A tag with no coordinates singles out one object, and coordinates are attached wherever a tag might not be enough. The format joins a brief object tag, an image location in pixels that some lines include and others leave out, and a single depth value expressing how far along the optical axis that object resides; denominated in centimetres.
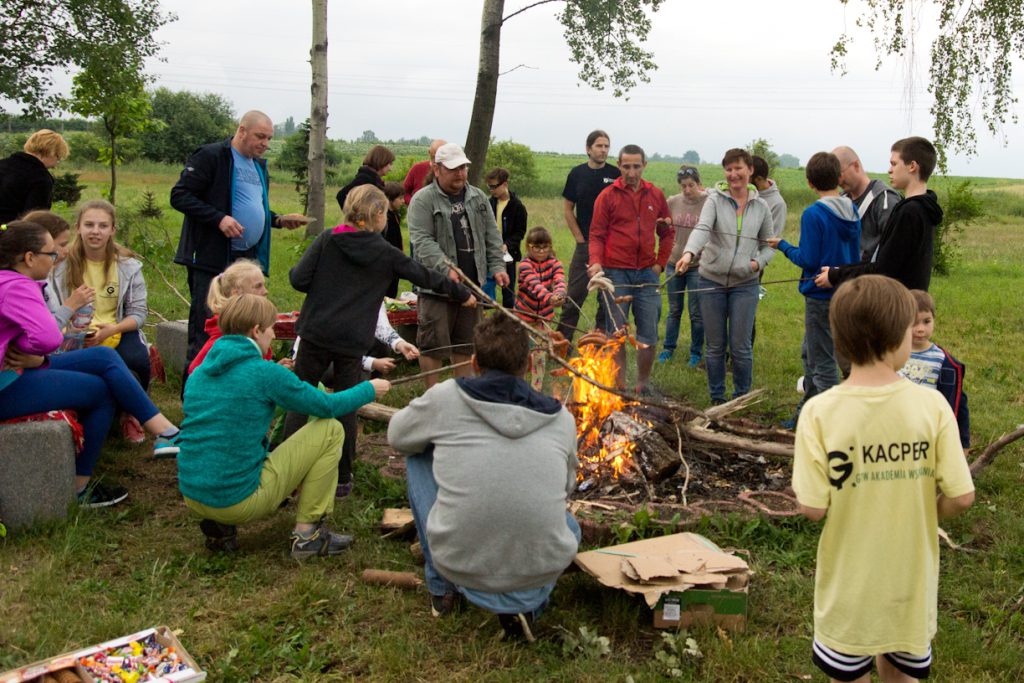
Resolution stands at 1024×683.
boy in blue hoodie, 595
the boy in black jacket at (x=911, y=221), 506
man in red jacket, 735
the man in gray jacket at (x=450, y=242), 627
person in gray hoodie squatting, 343
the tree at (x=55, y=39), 1606
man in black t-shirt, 859
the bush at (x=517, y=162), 3475
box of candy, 312
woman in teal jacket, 410
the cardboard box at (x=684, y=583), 374
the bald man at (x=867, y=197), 574
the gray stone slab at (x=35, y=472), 444
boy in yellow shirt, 261
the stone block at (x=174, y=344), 764
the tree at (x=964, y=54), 1078
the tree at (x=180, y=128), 5379
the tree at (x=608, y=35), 1325
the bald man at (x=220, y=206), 603
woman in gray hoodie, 693
